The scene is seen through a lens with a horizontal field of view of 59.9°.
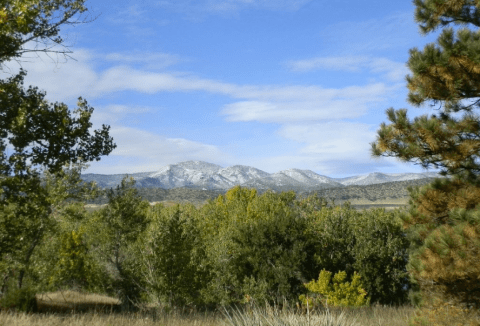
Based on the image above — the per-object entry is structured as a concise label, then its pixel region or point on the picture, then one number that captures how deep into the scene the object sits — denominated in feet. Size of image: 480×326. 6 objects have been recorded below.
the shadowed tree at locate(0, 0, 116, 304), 38.73
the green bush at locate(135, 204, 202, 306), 61.98
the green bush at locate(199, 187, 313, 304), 80.94
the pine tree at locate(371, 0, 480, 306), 30.96
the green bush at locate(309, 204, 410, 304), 85.32
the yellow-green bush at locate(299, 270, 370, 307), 64.43
